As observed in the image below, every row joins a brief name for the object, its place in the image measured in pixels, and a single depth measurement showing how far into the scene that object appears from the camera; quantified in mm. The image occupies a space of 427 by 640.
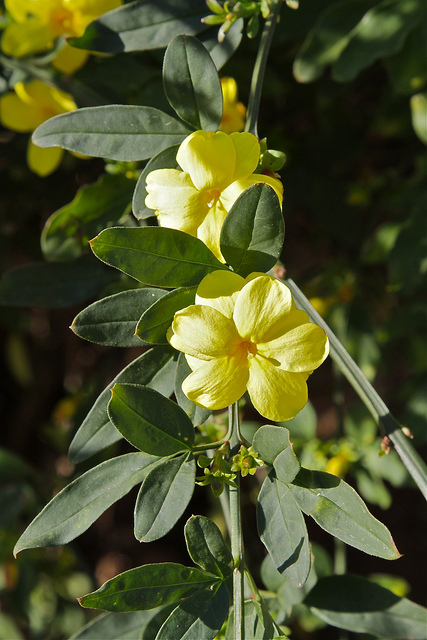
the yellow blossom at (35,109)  460
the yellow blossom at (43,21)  433
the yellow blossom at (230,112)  448
